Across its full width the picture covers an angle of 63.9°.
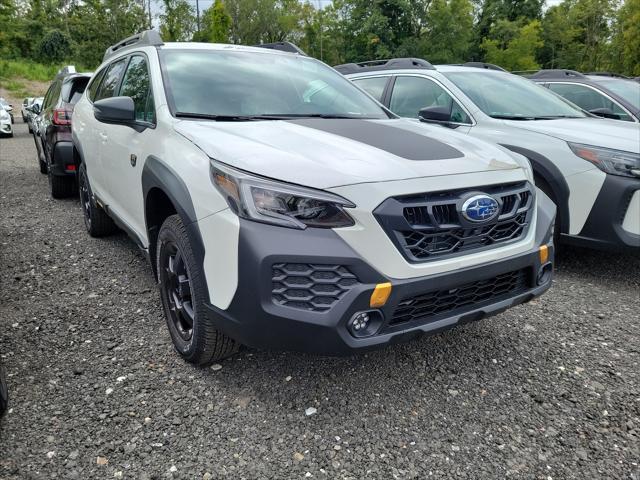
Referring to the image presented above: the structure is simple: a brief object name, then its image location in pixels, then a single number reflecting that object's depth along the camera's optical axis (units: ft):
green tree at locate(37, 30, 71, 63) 134.10
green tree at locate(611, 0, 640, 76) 101.65
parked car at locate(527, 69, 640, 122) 21.74
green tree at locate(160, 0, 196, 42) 155.46
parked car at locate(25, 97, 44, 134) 31.40
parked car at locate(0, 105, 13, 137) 51.57
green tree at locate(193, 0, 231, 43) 137.80
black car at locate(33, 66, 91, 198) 19.57
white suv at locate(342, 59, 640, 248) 11.81
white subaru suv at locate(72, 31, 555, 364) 6.62
